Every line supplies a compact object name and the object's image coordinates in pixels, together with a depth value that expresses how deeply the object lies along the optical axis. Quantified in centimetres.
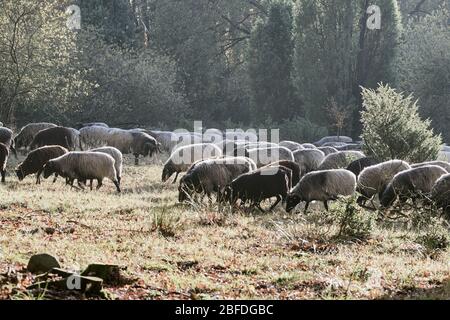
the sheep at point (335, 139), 3228
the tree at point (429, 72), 3847
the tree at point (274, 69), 4241
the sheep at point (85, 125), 3046
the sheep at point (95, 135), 2742
